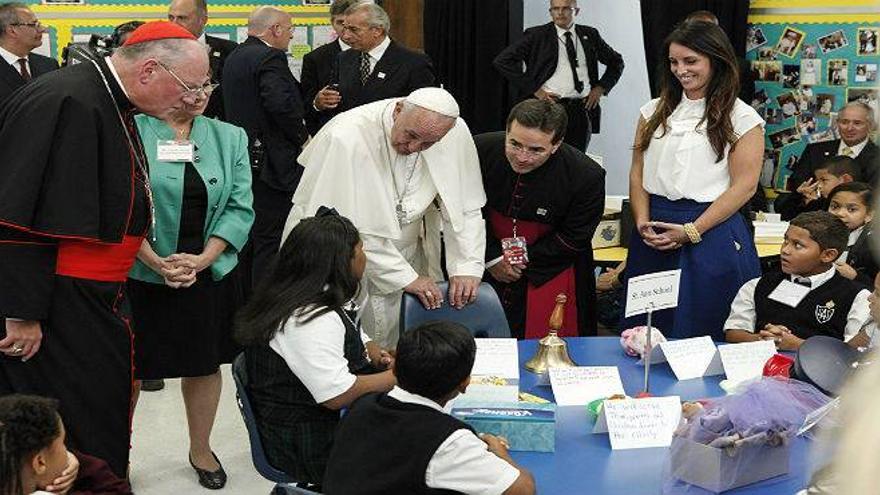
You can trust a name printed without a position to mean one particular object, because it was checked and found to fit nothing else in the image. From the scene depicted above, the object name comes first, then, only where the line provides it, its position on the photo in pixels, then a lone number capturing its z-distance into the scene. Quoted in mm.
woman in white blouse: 4293
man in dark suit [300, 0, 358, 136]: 6914
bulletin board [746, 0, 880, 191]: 7461
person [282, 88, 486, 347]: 4031
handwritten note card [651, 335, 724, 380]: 3438
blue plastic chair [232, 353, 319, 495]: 3199
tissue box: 2795
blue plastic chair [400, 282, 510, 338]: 4016
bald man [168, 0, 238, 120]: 6543
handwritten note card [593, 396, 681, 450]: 2854
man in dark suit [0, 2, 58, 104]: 6332
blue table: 2604
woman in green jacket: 3947
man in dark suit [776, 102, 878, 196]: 6590
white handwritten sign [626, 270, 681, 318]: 3271
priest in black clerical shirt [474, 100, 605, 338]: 4504
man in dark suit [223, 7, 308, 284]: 6363
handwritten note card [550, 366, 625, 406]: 3195
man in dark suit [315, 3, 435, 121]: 6402
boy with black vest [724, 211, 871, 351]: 4047
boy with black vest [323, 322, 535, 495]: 2412
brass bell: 3471
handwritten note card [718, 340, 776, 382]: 3400
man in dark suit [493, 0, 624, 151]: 8414
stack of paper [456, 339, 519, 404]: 3102
